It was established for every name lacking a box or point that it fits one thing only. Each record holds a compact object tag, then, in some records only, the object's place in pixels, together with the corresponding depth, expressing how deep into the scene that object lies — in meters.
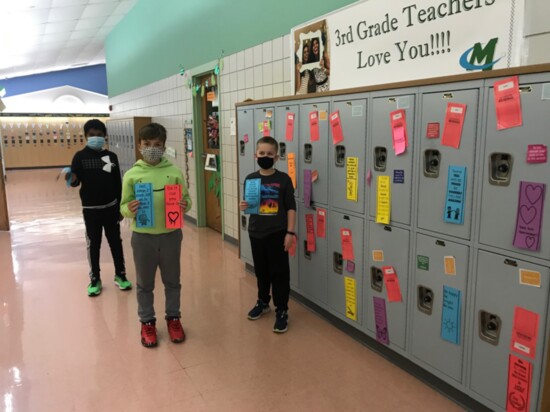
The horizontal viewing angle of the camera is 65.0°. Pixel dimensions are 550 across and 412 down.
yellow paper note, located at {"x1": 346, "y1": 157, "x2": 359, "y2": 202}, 2.67
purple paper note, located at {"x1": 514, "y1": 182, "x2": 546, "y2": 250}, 1.72
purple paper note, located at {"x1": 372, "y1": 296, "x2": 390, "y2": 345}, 2.57
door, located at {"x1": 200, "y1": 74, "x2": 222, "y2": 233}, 5.77
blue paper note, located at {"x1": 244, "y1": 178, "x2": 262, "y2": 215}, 2.94
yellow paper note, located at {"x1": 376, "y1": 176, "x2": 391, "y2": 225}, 2.45
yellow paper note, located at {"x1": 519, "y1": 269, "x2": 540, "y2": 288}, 1.76
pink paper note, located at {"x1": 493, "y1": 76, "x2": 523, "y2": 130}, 1.76
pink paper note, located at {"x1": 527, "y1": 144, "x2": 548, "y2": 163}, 1.69
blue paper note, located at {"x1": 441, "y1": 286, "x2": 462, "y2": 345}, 2.11
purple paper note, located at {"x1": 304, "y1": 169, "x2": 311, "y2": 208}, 3.13
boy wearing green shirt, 2.67
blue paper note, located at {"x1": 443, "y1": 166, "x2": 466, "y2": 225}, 2.02
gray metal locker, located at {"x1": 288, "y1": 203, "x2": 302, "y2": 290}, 3.34
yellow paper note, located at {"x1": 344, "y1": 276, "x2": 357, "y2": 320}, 2.81
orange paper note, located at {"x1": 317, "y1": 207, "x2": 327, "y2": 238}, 3.02
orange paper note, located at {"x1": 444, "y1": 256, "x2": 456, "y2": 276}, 2.11
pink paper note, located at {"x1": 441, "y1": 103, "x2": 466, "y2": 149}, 1.99
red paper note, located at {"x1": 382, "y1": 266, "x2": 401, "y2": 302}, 2.46
